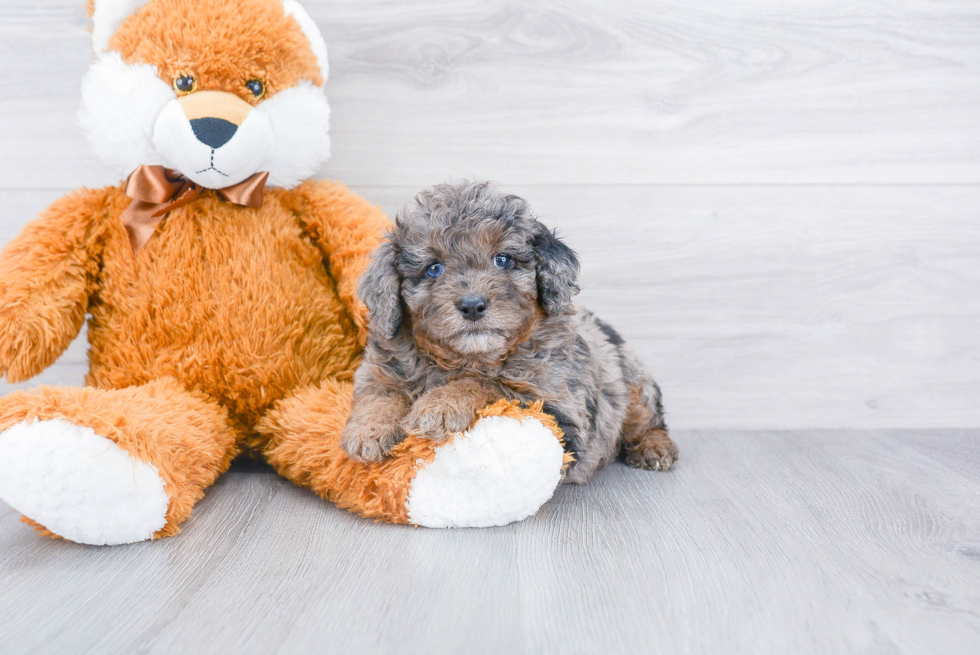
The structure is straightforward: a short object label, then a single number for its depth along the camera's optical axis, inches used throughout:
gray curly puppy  25.6
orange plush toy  25.9
